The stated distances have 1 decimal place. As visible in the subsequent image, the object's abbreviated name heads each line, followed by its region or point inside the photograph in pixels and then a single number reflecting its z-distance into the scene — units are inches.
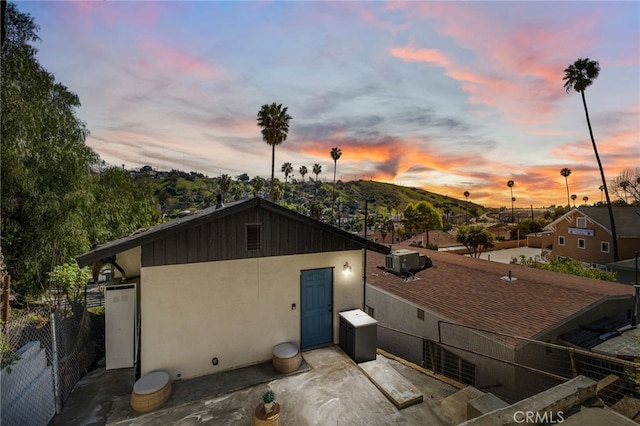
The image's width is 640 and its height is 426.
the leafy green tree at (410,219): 2315.5
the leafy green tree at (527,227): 2145.7
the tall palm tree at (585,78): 1210.6
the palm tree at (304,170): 3740.2
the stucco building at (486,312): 356.2
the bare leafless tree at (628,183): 1787.6
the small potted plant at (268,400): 185.8
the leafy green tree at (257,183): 2300.4
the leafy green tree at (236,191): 2565.5
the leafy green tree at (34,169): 438.6
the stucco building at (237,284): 243.6
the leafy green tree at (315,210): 2401.8
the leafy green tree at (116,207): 660.7
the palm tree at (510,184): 4297.0
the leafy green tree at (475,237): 1365.7
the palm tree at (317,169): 3306.6
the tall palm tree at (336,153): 2623.0
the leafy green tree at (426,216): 2290.8
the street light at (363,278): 338.3
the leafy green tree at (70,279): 411.5
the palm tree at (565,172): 3253.0
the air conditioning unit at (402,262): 630.5
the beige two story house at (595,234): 1200.8
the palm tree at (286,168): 3154.5
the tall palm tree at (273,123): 1312.7
